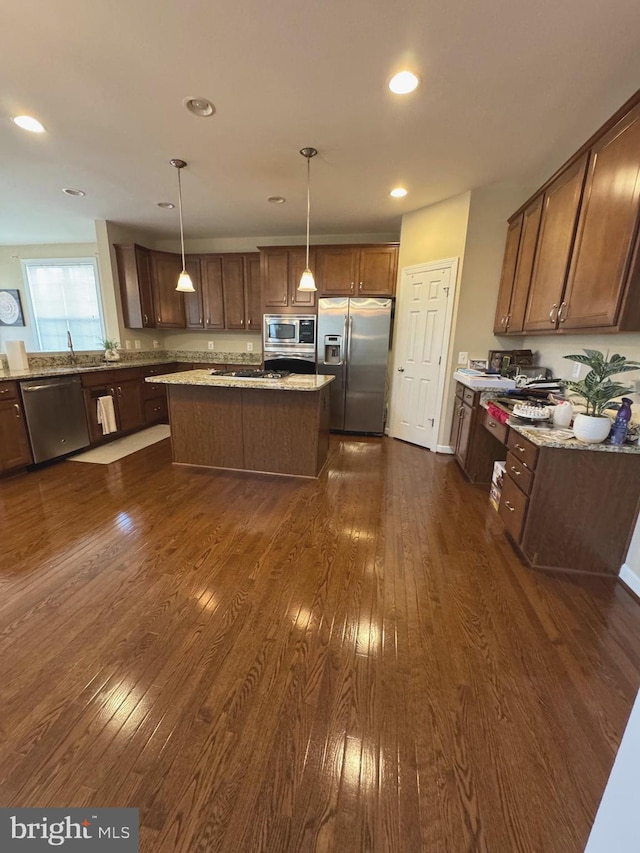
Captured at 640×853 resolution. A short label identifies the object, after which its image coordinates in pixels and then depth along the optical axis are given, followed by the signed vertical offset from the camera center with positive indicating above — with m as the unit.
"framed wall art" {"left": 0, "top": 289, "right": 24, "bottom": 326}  6.10 +0.40
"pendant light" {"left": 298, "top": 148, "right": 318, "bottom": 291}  2.94 +0.49
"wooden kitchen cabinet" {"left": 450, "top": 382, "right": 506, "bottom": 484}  3.13 -0.92
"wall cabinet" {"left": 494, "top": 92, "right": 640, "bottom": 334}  1.78 +0.66
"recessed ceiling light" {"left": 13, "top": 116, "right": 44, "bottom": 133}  2.39 +1.46
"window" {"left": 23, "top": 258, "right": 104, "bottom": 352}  5.90 +0.59
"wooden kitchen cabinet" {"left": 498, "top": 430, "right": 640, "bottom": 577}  1.91 -0.91
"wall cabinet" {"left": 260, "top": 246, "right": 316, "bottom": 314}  4.64 +0.81
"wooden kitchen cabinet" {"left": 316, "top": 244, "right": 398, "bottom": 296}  4.37 +0.91
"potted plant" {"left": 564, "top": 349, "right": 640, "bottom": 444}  1.80 -0.24
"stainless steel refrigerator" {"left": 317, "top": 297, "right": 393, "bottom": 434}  4.42 -0.20
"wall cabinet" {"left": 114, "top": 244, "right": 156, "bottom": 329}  4.80 +0.70
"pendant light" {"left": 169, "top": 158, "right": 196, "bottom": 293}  3.09 +0.47
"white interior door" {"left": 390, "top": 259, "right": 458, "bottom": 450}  3.84 -0.09
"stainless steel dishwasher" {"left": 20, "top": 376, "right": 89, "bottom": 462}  3.29 -0.84
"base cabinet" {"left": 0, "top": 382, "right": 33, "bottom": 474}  3.07 -0.91
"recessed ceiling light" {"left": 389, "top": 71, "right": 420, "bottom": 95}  1.90 +1.45
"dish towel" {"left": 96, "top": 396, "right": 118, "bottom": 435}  4.08 -0.95
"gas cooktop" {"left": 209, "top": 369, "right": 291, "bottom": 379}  3.39 -0.36
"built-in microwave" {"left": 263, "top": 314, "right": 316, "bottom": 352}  4.68 +0.11
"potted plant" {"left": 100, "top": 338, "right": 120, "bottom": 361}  4.60 -0.21
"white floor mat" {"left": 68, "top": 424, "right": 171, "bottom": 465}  3.74 -1.33
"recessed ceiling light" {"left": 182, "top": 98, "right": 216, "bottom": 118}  2.15 +1.45
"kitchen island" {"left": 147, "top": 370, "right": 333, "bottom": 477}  3.14 -0.79
